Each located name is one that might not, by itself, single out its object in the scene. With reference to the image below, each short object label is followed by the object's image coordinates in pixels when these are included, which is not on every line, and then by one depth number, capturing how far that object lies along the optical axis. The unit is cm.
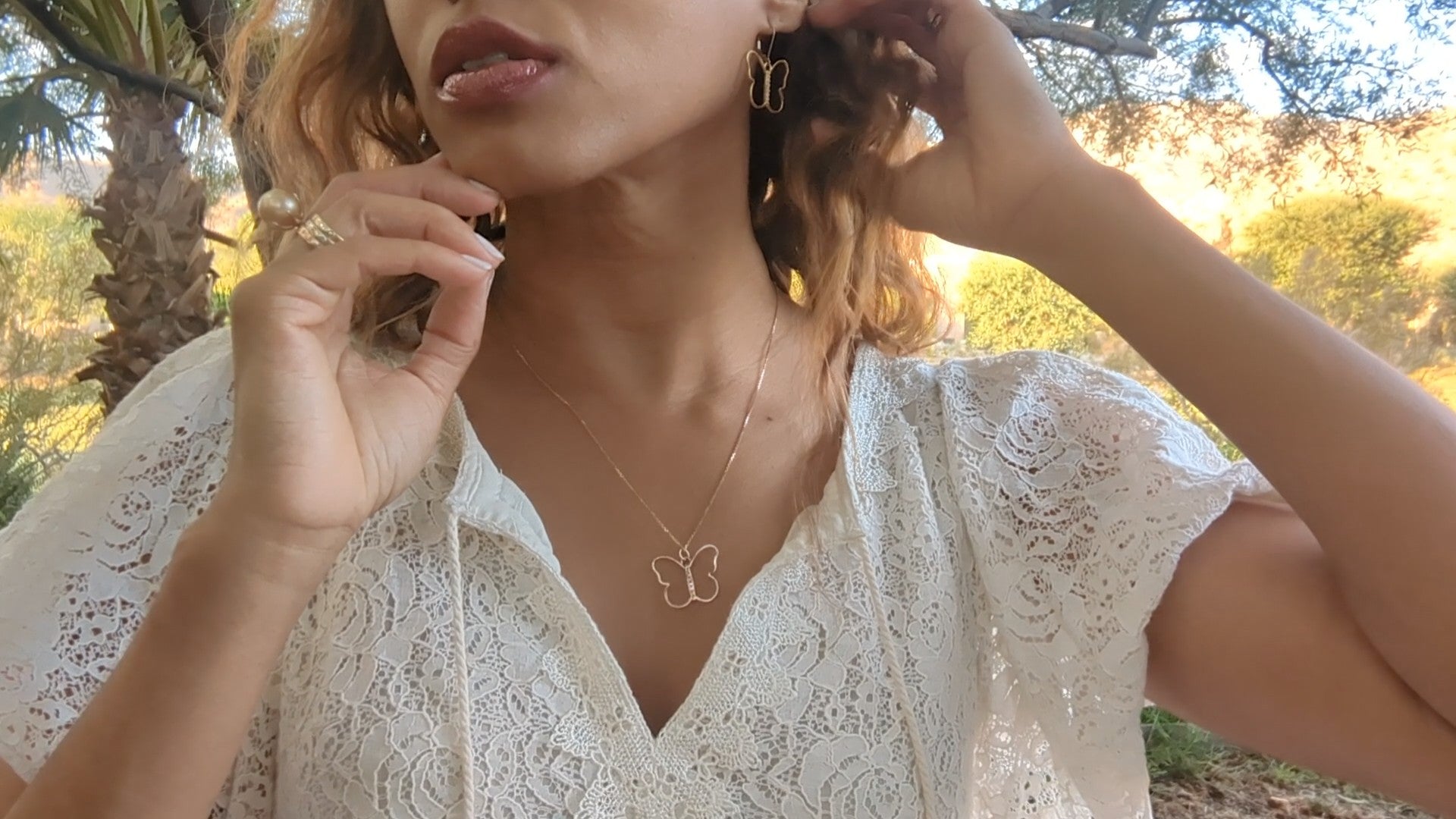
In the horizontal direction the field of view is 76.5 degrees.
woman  62
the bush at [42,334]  151
